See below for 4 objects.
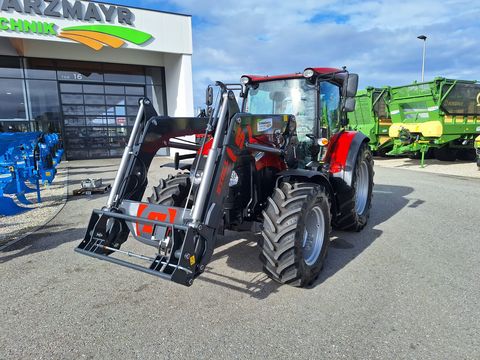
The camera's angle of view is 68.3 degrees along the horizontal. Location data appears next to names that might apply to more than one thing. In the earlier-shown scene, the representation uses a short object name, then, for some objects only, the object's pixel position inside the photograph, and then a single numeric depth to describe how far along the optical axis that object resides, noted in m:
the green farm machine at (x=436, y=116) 11.97
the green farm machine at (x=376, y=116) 14.59
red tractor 2.97
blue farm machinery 6.34
